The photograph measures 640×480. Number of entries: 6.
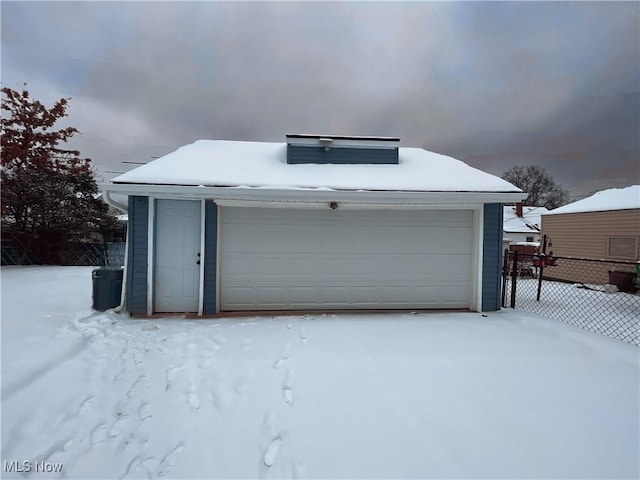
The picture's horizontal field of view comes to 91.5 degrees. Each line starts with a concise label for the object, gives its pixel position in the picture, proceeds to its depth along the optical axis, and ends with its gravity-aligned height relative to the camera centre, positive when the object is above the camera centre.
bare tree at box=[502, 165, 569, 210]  37.44 +7.16
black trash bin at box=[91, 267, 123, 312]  5.56 -0.95
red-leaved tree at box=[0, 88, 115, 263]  12.54 +2.22
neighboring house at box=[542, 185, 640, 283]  11.28 +0.69
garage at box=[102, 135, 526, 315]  5.46 +0.02
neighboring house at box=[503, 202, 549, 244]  24.41 +1.53
